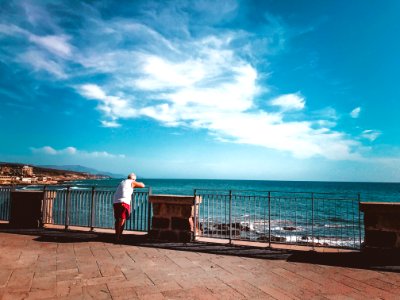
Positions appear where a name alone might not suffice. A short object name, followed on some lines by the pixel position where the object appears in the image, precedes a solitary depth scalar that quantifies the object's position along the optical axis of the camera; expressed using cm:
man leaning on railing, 772
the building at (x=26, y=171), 8756
